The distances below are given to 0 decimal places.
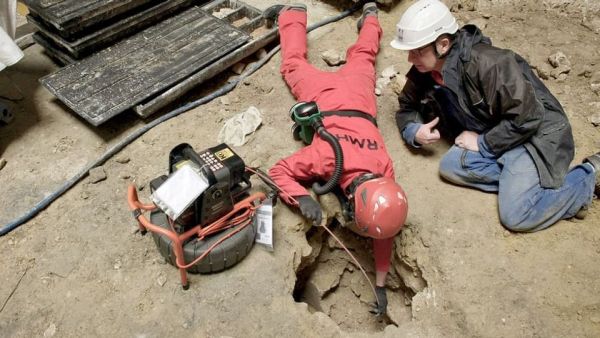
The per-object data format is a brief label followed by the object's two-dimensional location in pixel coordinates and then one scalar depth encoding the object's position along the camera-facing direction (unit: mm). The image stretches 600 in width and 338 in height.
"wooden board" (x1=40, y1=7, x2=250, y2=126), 3027
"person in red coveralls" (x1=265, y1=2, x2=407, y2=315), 2289
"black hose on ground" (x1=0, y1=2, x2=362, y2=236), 2590
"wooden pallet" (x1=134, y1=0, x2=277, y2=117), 3102
